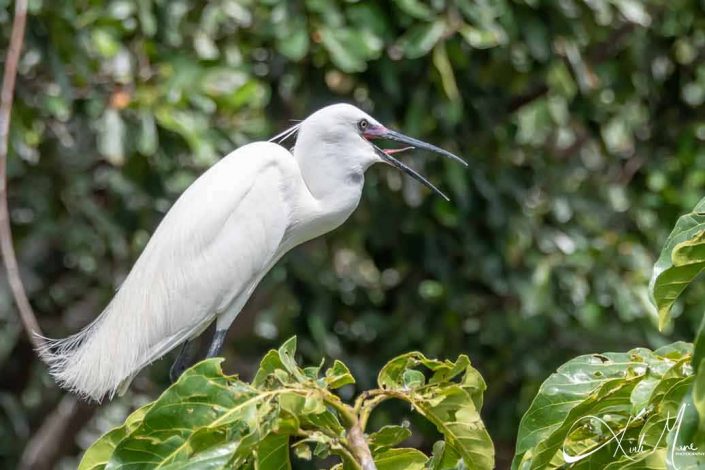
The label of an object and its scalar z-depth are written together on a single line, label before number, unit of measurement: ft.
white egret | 32.14
